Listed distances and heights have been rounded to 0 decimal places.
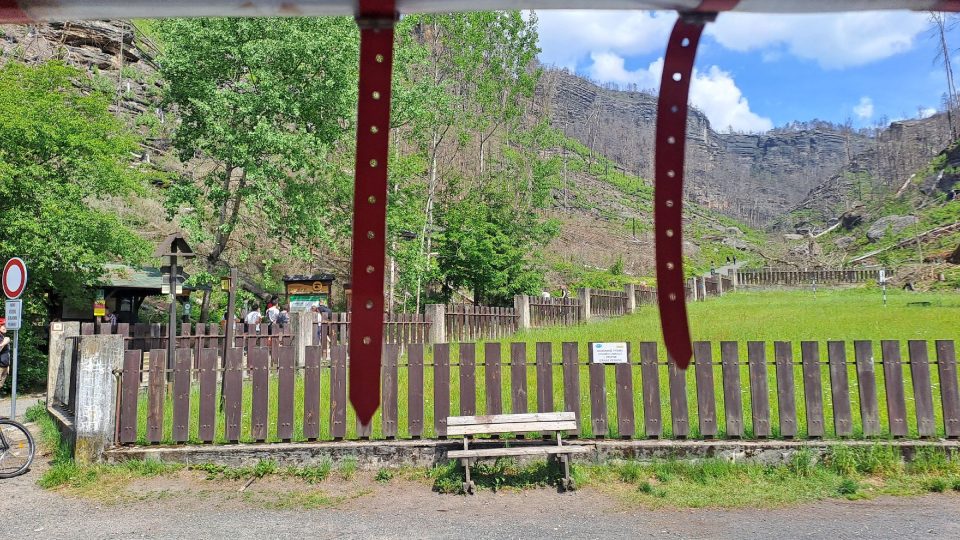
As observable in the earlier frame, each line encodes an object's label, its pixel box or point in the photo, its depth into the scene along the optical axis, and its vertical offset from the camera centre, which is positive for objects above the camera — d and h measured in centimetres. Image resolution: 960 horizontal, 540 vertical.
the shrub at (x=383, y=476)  623 -119
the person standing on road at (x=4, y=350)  904 +25
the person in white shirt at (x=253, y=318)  1499 +114
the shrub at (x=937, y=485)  560 -122
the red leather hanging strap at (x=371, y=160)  93 +31
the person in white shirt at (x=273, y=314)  1512 +122
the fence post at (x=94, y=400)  639 -38
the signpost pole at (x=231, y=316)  1091 +85
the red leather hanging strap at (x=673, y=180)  98 +29
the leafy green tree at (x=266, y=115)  1478 +637
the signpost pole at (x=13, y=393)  853 -40
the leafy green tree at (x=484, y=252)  2319 +417
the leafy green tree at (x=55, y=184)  1372 +435
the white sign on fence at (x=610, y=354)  668 +4
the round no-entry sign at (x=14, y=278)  913 +134
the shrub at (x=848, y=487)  560 -124
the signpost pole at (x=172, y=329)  1059 +62
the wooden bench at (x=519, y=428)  595 -70
